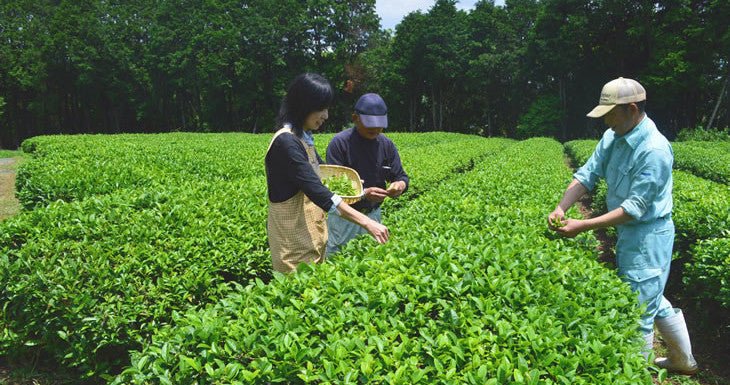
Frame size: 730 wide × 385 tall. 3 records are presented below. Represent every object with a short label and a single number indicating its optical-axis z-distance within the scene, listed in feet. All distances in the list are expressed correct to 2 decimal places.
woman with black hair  9.17
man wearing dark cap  12.46
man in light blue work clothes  9.84
